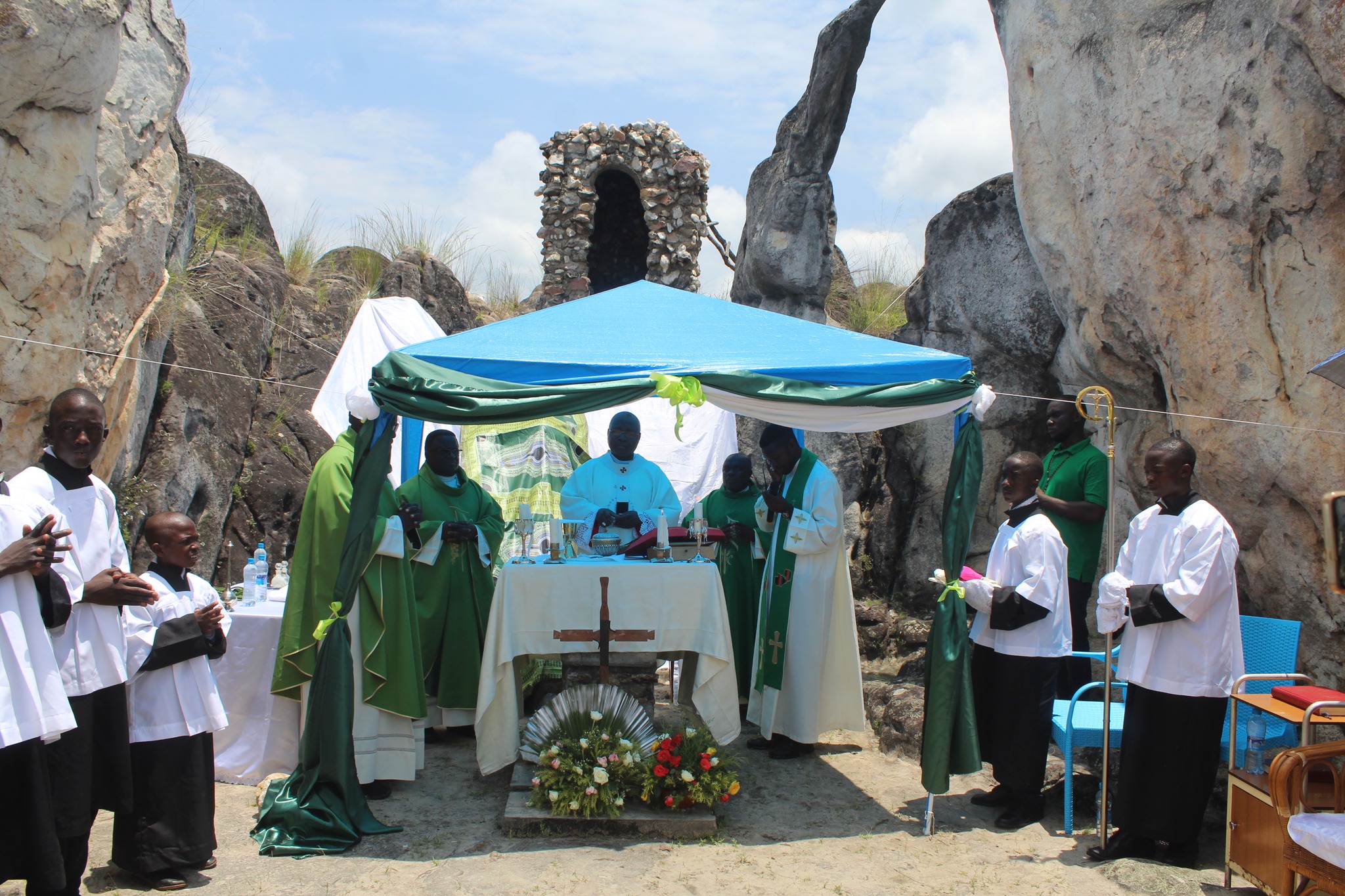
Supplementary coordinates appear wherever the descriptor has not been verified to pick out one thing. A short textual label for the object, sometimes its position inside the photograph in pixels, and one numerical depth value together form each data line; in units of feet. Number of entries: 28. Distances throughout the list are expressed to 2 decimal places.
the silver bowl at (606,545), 17.90
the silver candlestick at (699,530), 18.09
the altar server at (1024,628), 14.94
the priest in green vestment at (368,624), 15.80
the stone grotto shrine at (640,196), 49.52
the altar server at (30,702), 9.96
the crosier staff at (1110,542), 13.93
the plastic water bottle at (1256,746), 12.57
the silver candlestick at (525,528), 17.71
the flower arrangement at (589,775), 14.62
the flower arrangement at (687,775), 14.90
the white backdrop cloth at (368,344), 24.07
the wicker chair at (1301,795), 11.03
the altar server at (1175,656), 13.01
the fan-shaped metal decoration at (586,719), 15.49
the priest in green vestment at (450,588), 19.29
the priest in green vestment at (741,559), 21.16
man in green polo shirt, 18.69
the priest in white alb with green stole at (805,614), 18.39
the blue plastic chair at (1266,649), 14.32
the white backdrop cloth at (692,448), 28.58
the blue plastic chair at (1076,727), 14.72
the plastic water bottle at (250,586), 17.70
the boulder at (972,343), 28.76
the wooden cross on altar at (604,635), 16.24
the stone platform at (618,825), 14.71
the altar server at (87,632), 10.97
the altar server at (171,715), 12.32
